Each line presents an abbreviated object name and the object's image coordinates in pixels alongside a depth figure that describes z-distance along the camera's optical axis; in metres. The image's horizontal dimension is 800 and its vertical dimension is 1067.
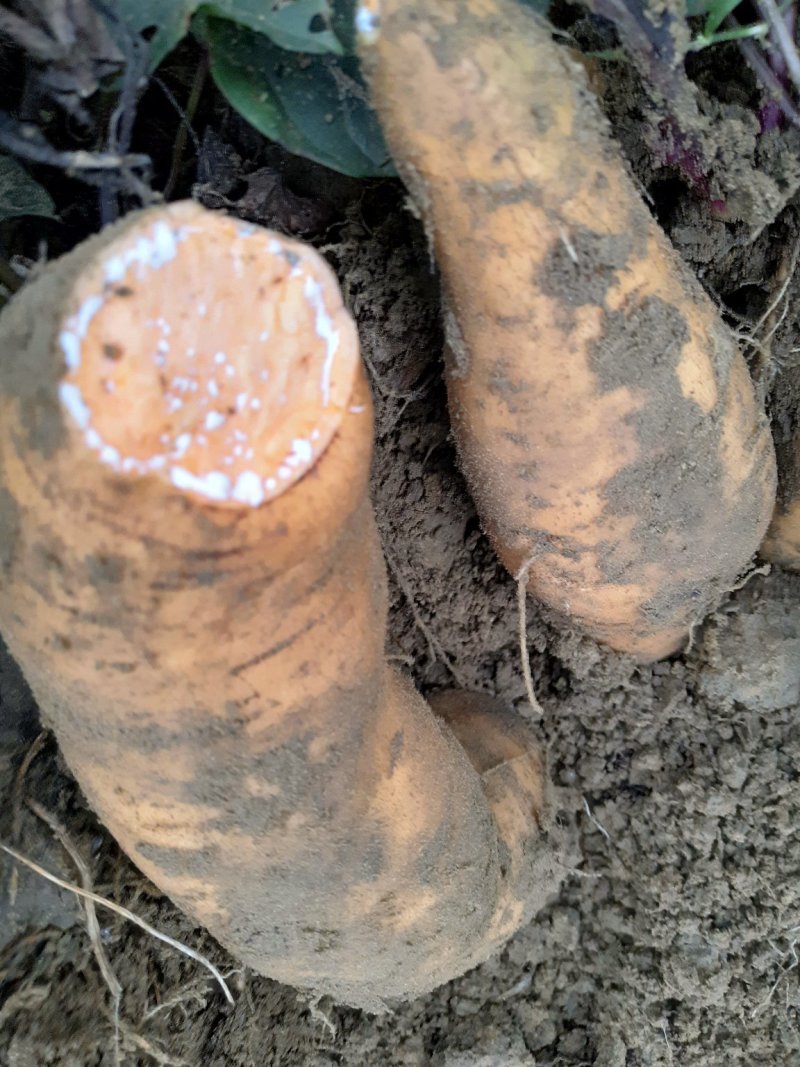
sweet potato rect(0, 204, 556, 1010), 0.13
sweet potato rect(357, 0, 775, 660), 0.16
